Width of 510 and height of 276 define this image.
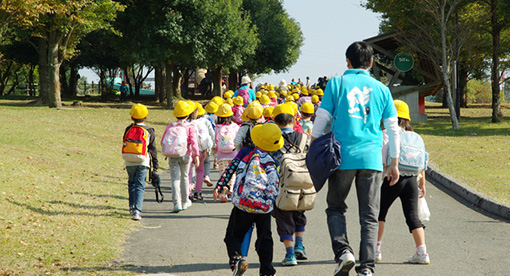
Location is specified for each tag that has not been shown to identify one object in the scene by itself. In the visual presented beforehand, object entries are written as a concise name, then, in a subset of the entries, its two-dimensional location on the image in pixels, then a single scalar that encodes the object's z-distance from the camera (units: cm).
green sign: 3072
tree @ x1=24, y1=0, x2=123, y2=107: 2858
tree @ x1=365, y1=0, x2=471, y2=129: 2633
